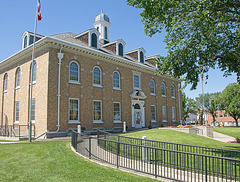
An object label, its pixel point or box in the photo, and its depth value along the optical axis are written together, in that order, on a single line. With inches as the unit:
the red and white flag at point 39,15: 668.7
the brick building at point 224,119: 3388.3
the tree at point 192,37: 438.3
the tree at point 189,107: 2357.0
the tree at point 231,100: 2480.3
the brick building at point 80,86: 741.9
